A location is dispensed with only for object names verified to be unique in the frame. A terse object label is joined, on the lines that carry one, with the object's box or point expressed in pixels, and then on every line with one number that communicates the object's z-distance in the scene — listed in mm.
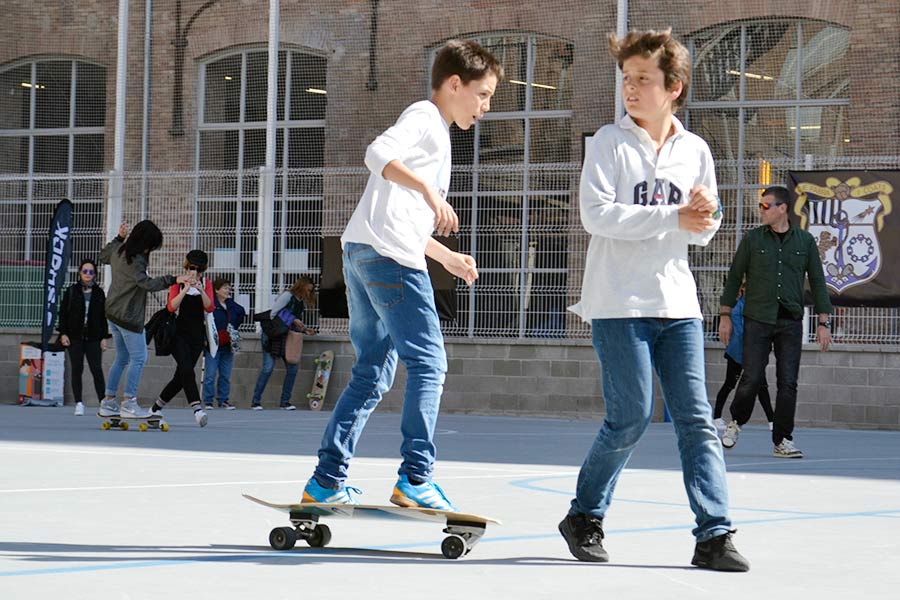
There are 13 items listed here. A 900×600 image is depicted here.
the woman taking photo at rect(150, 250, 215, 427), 15156
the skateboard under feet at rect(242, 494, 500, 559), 5689
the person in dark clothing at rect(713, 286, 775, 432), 16294
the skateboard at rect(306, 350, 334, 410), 21469
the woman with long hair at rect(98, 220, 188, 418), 14328
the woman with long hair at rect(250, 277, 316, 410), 21203
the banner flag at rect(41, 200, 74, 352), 21453
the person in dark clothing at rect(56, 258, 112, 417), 18453
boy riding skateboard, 5859
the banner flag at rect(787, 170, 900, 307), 18375
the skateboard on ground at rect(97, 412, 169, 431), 14836
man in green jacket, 11695
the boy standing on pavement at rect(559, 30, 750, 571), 5629
